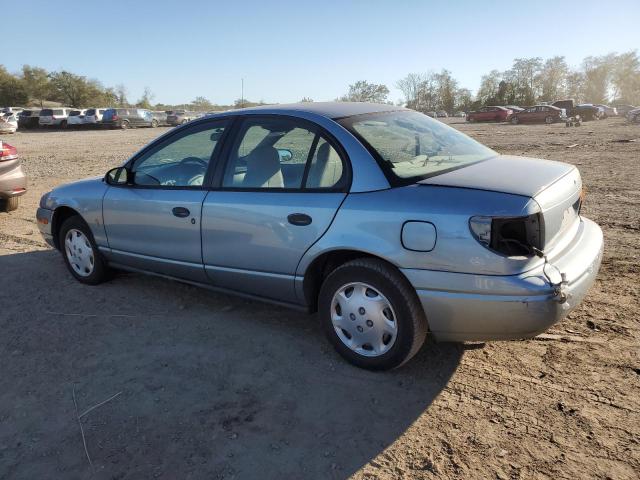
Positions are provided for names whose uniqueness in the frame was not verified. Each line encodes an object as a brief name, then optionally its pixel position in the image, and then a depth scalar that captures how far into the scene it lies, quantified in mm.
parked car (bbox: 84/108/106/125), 40844
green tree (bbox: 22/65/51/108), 71562
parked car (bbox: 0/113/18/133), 31181
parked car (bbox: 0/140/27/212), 7316
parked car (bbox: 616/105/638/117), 51119
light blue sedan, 2650
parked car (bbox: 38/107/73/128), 39906
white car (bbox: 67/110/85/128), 40688
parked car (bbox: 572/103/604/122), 40812
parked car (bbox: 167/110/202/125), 47406
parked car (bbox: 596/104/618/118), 44950
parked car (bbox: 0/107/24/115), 40694
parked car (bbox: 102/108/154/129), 41438
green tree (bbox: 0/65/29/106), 68500
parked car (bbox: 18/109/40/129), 39938
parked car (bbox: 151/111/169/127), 46238
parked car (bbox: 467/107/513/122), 46097
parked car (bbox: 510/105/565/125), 37969
